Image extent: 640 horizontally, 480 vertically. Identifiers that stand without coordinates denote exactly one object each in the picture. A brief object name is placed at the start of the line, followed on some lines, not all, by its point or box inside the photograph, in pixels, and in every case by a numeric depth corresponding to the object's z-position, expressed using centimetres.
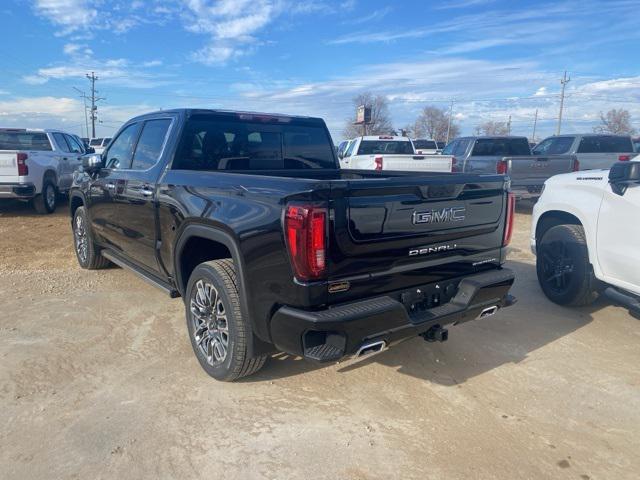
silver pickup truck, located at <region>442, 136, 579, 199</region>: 1078
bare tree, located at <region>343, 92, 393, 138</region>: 7356
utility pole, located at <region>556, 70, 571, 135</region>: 5941
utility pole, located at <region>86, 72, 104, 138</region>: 6363
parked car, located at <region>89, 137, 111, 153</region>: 2957
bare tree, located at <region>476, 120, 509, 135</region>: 8856
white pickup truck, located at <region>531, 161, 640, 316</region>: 407
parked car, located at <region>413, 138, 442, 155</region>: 2858
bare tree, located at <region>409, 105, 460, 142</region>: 8256
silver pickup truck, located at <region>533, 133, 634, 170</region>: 1269
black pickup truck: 263
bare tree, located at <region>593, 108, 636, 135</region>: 6375
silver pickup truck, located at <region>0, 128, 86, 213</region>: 953
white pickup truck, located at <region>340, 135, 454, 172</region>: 1063
